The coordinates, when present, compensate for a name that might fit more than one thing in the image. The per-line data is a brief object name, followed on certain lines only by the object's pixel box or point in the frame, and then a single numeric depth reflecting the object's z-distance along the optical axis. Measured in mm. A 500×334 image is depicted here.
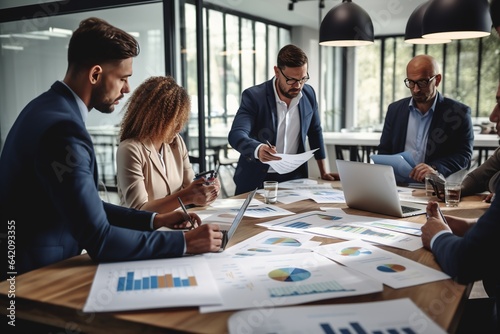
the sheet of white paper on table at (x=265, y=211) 2029
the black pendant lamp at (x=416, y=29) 3154
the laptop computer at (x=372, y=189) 1982
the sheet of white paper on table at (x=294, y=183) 2791
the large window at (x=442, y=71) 11039
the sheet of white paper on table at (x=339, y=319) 960
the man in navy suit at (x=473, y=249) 1206
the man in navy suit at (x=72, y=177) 1279
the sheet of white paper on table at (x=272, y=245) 1486
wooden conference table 1010
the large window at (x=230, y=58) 7121
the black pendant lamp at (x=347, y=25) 2875
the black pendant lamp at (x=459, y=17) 2303
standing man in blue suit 2957
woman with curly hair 2088
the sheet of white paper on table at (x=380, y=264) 1253
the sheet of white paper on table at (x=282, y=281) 1110
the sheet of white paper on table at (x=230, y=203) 2252
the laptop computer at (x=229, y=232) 1522
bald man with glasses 2986
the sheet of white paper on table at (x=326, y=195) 2355
